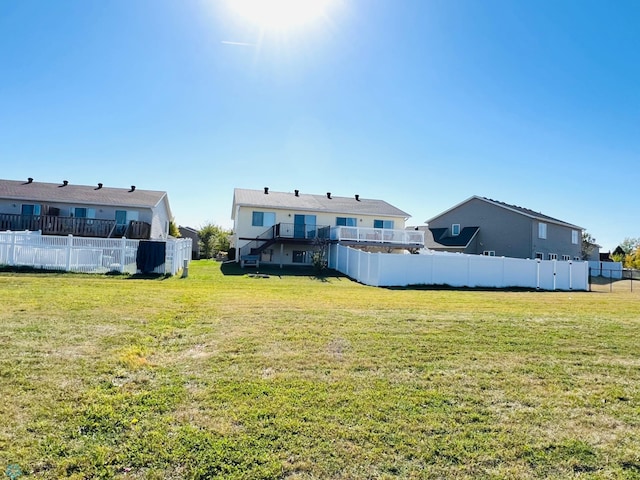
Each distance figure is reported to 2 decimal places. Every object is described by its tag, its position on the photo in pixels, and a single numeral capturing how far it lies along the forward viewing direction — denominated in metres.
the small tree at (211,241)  43.12
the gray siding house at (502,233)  33.18
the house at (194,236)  43.36
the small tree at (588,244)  50.13
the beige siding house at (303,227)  26.36
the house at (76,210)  23.94
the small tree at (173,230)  39.12
